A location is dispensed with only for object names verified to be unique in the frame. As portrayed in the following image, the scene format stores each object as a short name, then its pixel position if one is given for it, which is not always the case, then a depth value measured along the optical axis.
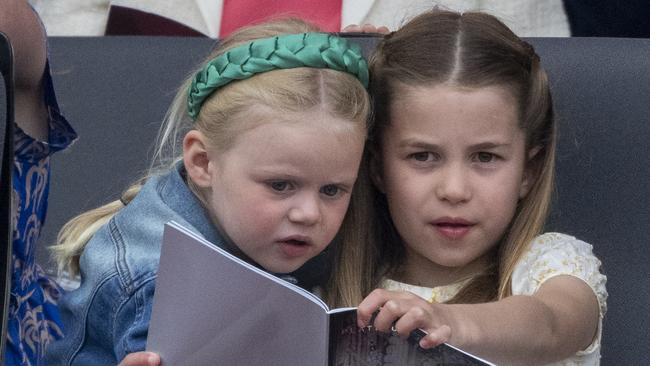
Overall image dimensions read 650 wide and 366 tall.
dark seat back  5.15
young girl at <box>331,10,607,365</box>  5.01
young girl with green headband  4.93
